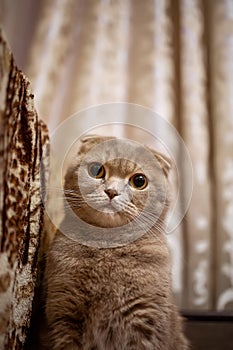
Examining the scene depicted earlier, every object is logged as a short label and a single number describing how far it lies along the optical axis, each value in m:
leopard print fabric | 0.69
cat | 0.89
